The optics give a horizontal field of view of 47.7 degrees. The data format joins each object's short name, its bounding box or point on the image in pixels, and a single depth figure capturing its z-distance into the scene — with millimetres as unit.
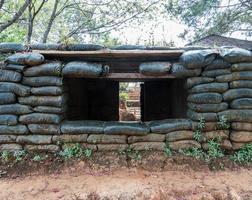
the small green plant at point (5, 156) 4153
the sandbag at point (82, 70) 4129
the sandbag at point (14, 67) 4215
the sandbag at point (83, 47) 4309
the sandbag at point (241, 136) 4184
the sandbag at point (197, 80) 4211
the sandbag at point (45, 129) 4223
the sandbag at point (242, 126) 4152
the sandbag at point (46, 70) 4176
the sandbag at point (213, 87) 4188
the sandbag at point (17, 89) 4227
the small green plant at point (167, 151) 4148
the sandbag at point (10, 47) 4422
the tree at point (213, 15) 9586
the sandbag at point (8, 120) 4211
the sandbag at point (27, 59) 4148
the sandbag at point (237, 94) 4137
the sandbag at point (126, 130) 4180
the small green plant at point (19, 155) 4145
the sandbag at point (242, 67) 4113
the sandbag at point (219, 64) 4160
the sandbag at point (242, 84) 4145
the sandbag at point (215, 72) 4180
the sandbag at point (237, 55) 4082
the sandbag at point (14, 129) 4223
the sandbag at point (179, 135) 4215
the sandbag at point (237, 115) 4129
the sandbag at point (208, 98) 4160
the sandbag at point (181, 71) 4148
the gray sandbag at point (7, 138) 4258
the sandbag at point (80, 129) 4211
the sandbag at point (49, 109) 4223
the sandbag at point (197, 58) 4062
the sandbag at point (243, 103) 4133
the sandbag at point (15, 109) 4227
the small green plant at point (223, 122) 4160
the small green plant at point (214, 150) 4152
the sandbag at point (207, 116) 4172
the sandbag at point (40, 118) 4199
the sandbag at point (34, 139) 4215
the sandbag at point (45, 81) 4215
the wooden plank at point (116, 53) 4070
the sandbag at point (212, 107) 4180
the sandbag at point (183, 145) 4211
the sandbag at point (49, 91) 4211
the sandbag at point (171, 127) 4211
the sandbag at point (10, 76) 4232
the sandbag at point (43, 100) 4219
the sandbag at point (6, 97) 4227
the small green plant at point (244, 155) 4137
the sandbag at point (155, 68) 4160
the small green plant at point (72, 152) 4160
